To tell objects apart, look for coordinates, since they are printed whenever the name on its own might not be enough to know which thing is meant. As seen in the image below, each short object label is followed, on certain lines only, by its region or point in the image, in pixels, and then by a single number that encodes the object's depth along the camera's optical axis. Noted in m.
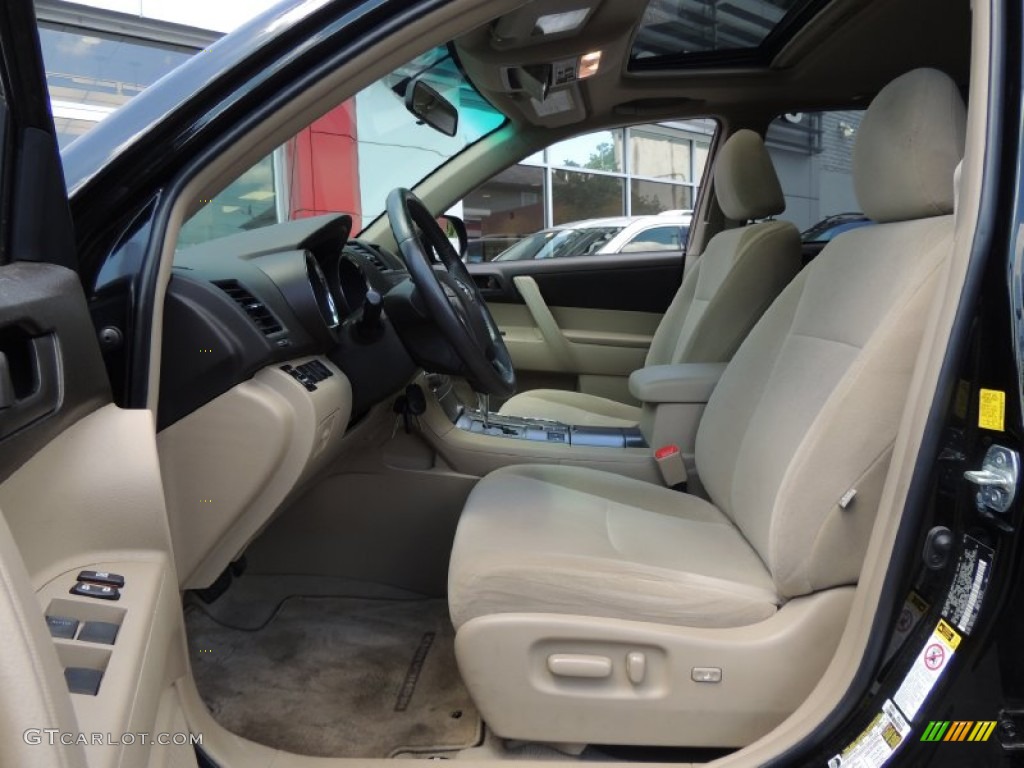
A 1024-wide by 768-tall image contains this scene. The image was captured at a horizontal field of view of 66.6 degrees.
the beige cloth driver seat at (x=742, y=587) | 1.11
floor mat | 1.38
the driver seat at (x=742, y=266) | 2.30
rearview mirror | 2.23
